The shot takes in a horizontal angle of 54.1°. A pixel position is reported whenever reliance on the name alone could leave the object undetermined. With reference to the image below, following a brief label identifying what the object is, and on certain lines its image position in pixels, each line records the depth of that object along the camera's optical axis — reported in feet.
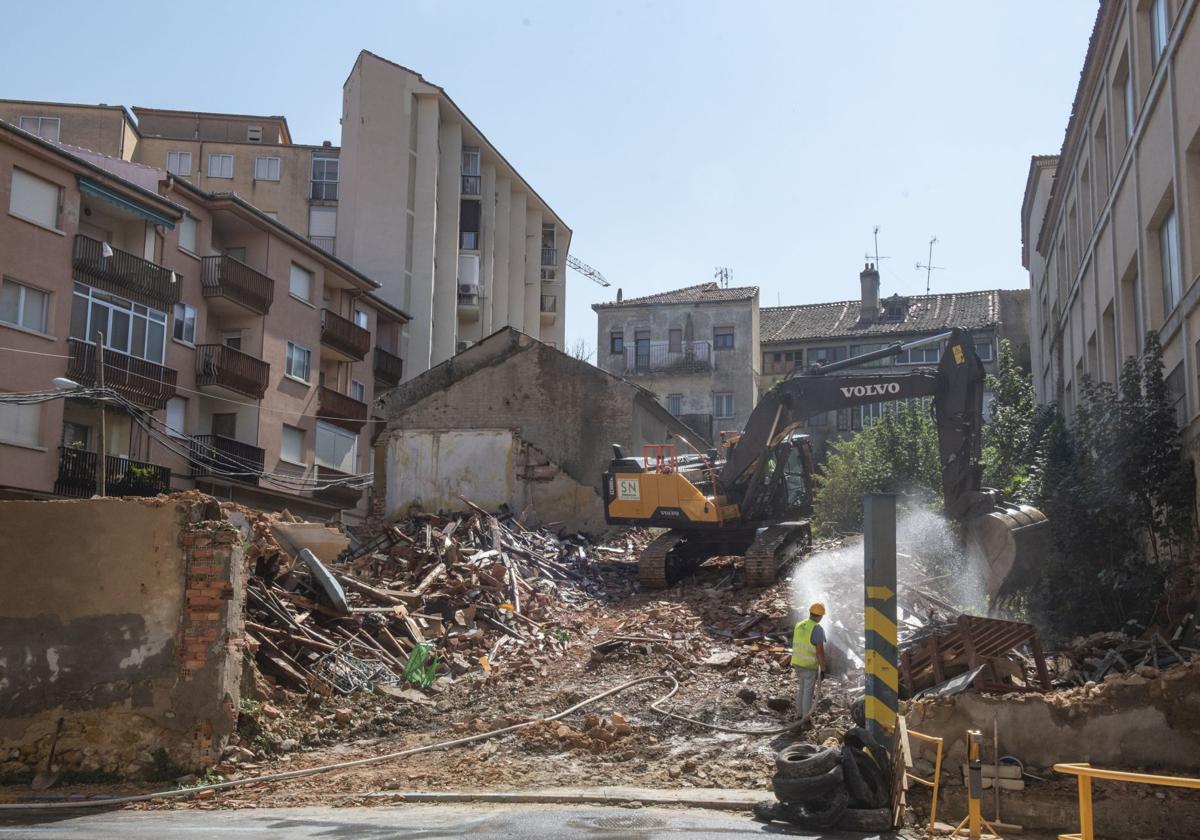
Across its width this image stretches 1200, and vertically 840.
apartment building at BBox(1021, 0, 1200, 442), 50.78
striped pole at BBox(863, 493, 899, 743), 32.40
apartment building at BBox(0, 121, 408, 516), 98.53
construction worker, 42.73
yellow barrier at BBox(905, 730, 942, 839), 30.53
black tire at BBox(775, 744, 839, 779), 31.17
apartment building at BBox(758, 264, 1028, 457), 173.47
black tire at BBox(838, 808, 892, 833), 30.55
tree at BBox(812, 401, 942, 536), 108.17
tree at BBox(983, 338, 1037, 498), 84.69
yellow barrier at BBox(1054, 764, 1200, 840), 22.25
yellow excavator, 57.82
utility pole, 69.10
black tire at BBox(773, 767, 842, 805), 30.71
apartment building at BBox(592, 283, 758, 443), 182.91
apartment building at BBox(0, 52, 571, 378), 156.46
